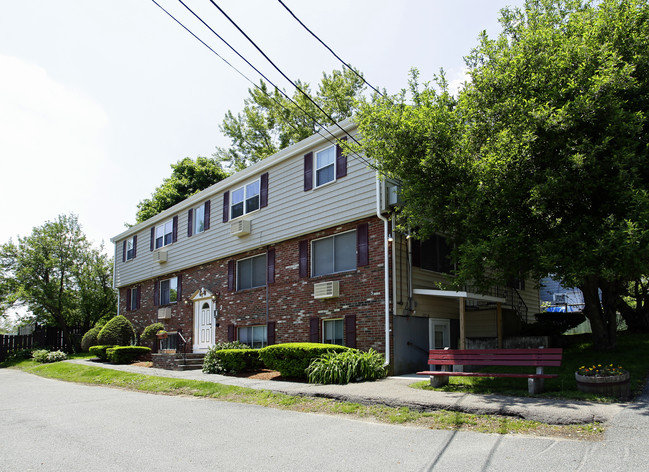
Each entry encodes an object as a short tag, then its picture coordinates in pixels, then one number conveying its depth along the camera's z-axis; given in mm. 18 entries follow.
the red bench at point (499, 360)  8773
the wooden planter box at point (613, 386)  8172
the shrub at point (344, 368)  11875
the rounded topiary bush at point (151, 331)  21953
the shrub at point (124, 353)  19625
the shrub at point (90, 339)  24453
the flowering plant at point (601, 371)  8383
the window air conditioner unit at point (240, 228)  17938
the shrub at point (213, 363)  15297
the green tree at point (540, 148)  8945
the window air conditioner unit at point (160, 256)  23109
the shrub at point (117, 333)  22086
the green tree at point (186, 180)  36625
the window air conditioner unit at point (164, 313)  22228
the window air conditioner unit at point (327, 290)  14352
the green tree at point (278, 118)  30750
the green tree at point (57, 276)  28641
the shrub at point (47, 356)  23500
